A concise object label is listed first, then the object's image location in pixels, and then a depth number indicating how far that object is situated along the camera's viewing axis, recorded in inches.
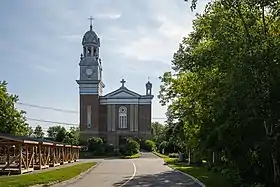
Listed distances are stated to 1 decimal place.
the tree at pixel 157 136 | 4025.6
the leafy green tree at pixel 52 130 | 5214.6
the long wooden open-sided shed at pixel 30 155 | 1347.2
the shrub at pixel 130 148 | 3360.2
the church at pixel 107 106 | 4109.3
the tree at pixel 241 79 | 716.0
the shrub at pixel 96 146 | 3484.3
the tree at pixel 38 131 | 5051.2
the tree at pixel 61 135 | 3434.1
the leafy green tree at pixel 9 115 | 2126.0
